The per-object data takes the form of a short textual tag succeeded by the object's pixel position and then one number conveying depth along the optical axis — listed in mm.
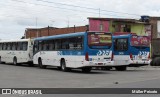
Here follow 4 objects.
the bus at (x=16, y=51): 37094
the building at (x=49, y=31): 55250
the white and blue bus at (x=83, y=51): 26000
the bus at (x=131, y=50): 31469
